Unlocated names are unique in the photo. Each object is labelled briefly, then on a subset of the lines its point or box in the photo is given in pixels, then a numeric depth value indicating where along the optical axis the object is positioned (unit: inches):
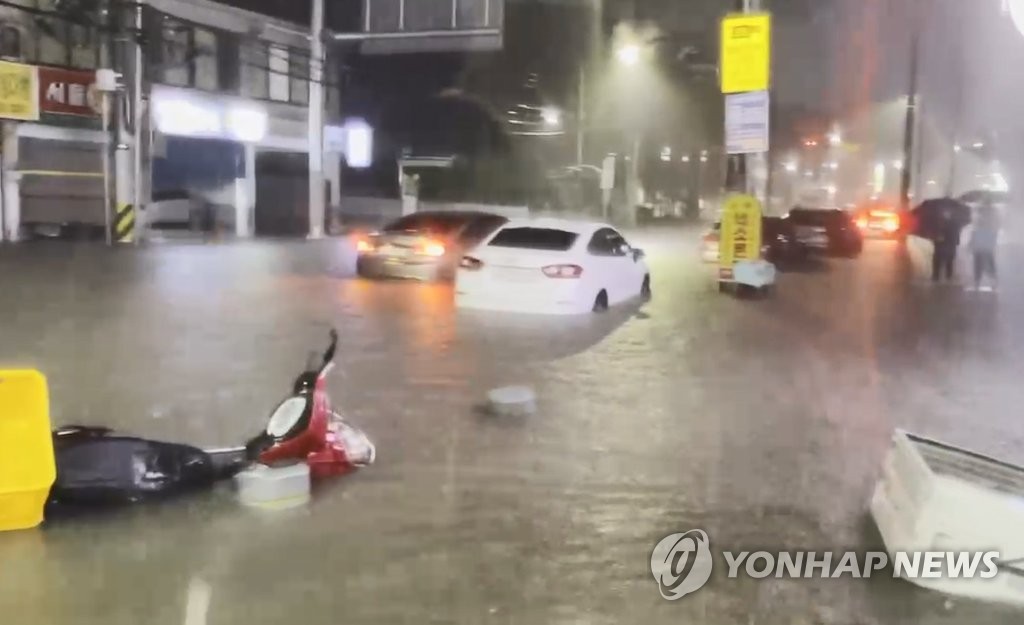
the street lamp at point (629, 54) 1620.3
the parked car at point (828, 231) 1170.6
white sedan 617.6
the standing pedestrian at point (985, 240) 799.7
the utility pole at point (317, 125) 1348.4
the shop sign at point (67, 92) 1174.3
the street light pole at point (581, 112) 1717.5
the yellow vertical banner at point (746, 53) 722.2
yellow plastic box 241.9
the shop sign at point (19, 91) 1102.4
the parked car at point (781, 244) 1128.2
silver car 799.1
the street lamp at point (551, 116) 2012.8
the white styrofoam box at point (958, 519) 209.0
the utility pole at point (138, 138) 1149.3
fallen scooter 256.1
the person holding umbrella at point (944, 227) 907.4
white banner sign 722.8
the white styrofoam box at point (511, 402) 363.3
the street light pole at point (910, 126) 1627.7
